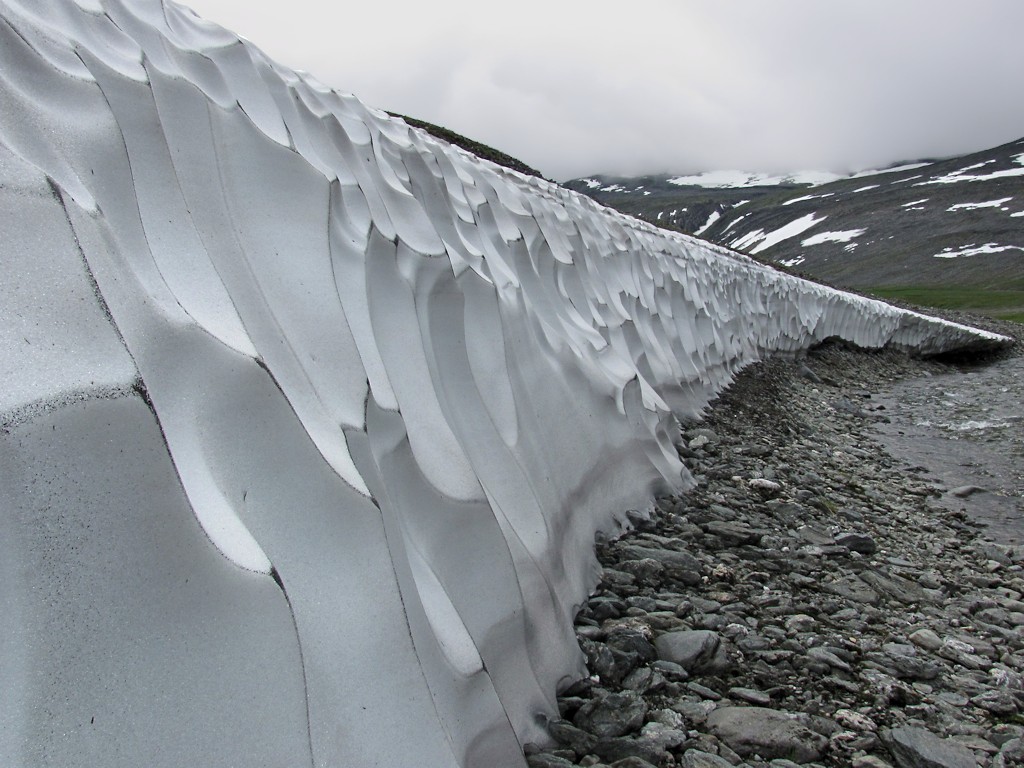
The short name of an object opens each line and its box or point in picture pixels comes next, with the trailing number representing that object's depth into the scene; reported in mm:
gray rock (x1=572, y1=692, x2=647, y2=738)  1860
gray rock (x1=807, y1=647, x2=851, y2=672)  2338
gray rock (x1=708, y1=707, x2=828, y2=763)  1870
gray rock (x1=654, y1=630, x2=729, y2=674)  2223
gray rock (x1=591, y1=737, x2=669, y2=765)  1767
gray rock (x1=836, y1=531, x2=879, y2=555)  3541
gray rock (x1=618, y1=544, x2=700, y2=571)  2823
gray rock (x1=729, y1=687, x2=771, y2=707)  2089
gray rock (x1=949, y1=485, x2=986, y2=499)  5062
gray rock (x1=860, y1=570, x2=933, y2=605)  3088
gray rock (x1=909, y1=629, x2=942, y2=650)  2627
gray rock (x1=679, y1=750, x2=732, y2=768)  1759
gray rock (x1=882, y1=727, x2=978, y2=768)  1912
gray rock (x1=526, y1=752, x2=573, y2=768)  1692
